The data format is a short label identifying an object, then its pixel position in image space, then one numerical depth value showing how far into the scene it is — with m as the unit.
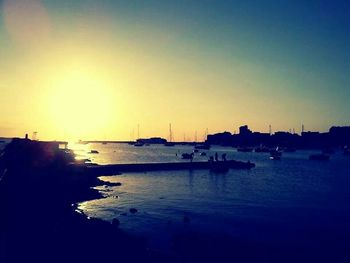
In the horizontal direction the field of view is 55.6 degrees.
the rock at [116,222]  38.33
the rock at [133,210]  46.72
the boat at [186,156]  171.12
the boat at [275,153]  183.29
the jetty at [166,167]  94.31
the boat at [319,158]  184.05
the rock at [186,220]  41.50
